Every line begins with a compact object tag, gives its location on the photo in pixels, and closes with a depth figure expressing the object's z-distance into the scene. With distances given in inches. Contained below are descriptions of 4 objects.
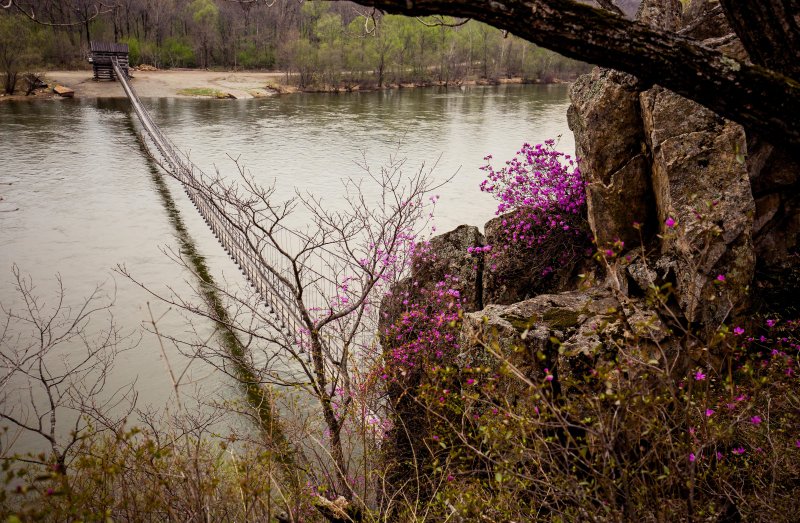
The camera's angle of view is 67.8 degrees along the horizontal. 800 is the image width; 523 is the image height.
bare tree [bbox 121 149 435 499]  259.0
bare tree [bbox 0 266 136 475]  385.7
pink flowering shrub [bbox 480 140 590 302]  364.5
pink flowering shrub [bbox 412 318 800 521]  132.0
